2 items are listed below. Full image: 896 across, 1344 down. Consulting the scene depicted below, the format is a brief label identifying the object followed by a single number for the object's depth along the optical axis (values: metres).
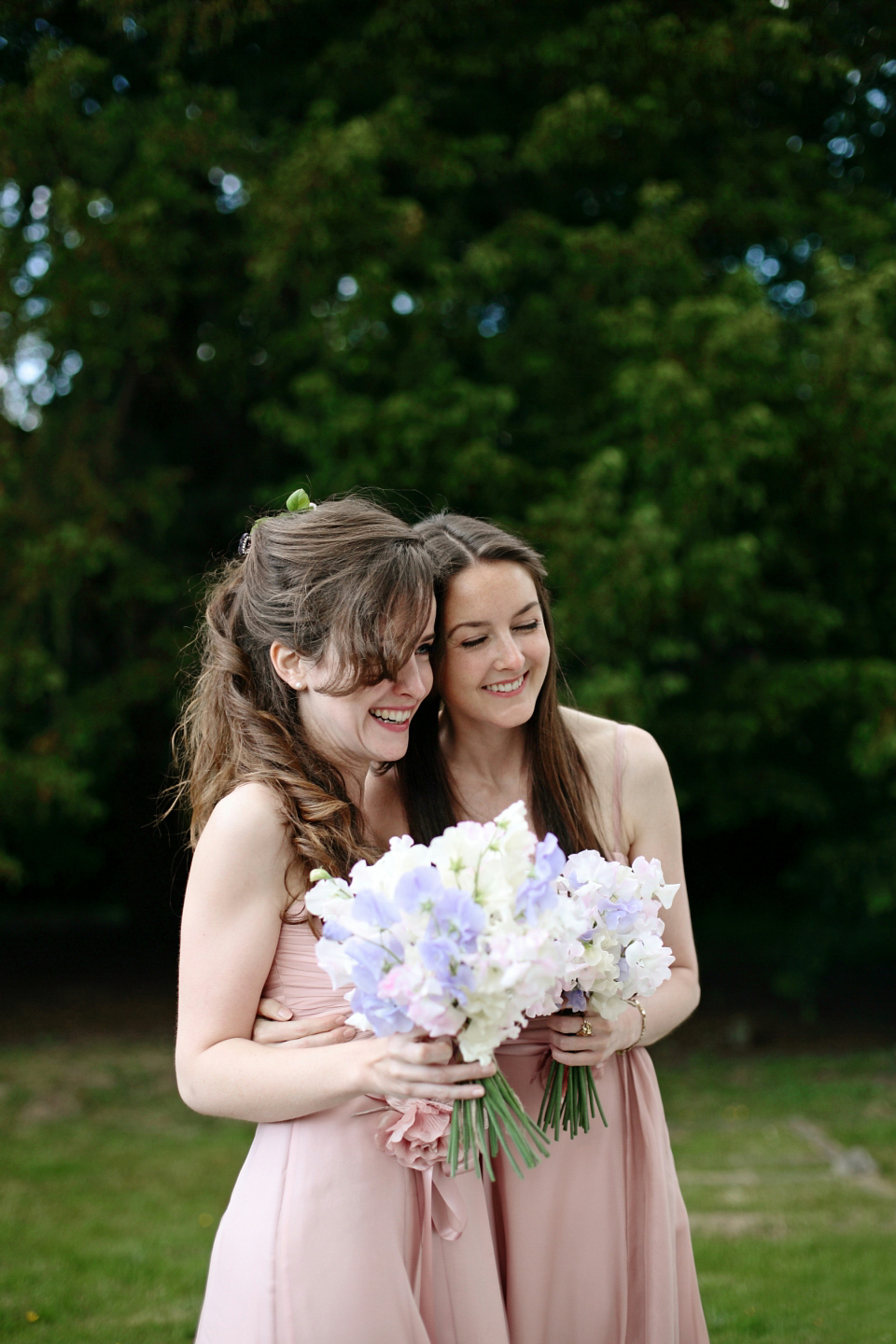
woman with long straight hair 2.48
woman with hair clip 2.14
